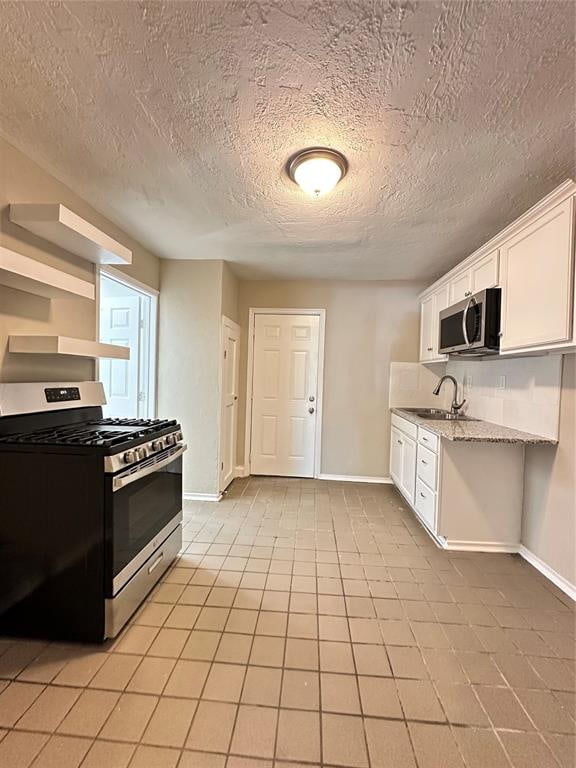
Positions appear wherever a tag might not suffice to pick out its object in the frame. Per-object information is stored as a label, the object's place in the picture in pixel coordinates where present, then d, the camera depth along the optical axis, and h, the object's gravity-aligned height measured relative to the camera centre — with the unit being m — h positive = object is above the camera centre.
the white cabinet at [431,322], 3.59 +0.63
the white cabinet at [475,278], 2.60 +0.80
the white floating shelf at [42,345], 1.88 +0.12
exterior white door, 4.50 -0.21
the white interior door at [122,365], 3.64 +0.06
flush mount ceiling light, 1.86 +1.06
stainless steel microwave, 2.53 +0.42
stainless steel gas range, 1.70 -0.76
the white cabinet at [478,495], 2.74 -0.82
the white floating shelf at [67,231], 1.81 +0.72
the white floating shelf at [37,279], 1.70 +0.45
